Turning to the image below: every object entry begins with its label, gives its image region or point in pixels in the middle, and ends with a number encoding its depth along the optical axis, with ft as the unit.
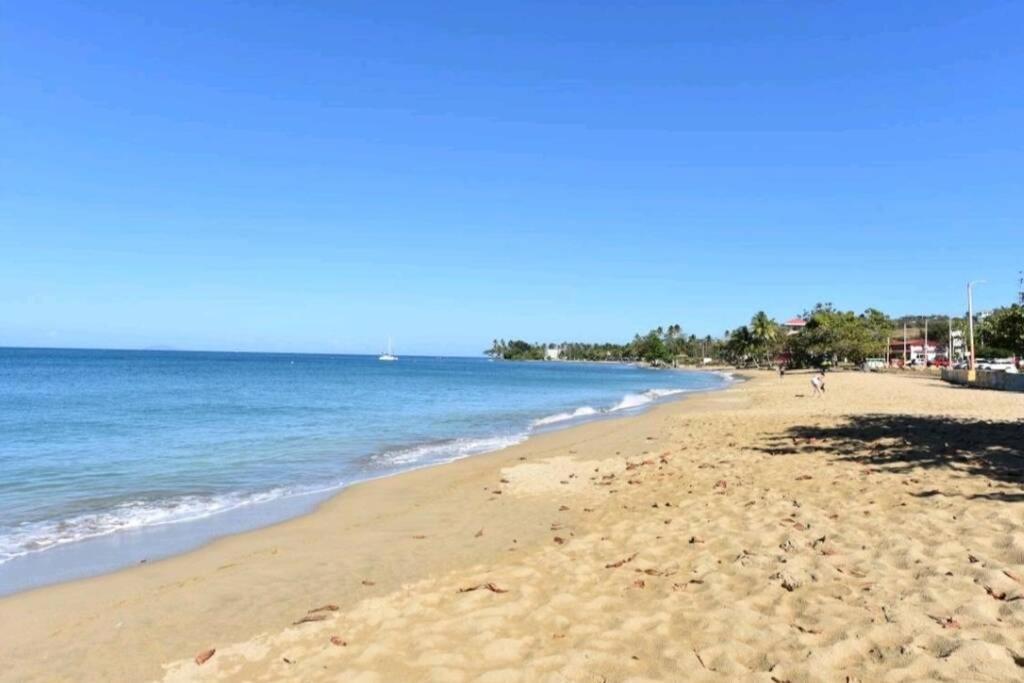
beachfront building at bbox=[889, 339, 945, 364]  414.02
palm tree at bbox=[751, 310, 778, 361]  418.92
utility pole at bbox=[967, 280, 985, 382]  158.61
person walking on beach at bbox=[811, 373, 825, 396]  113.39
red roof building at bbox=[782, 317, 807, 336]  516.94
